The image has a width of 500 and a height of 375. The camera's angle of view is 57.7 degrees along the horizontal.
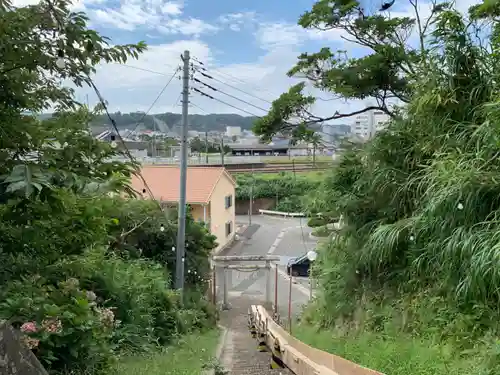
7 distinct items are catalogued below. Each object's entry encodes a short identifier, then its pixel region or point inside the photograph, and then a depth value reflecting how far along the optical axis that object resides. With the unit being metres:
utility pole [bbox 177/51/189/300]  9.71
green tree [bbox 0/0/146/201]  2.30
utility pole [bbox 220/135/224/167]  29.65
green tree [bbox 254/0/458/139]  7.08
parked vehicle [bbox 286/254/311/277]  18.93
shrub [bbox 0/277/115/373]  2.55
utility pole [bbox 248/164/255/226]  31.75
